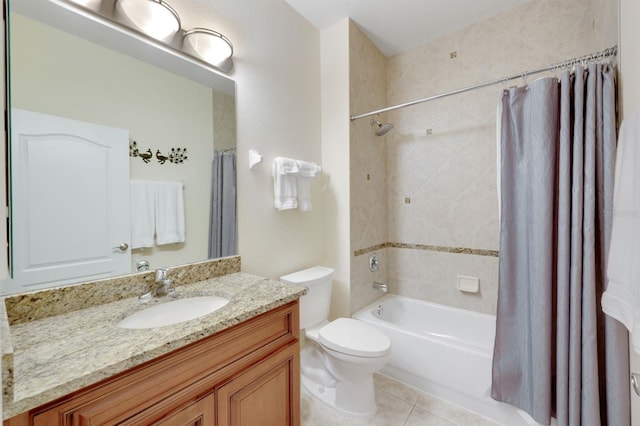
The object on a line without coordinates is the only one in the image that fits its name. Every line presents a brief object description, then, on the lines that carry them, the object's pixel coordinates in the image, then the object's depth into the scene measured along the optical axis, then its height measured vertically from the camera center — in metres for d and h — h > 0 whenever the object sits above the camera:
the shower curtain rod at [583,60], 1.27 +0.73
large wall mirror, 0.94 +0.44
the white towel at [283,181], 1.69 +0.20
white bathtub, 1.55 -0.96
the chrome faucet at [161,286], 1.15 -0.31
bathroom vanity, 0.62 -0.43
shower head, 2.15 +0.67
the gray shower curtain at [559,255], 1.23 -0.24
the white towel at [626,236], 0.71 -0.08
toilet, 1.48 -0.80
